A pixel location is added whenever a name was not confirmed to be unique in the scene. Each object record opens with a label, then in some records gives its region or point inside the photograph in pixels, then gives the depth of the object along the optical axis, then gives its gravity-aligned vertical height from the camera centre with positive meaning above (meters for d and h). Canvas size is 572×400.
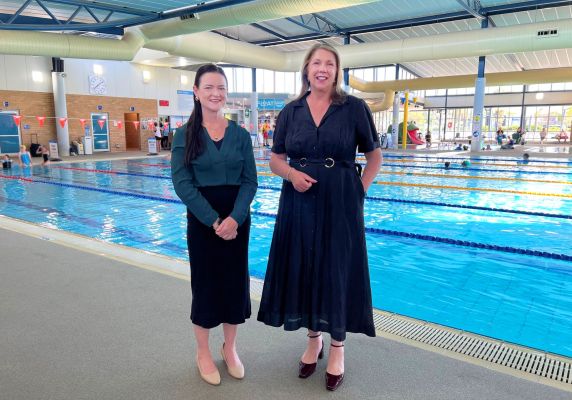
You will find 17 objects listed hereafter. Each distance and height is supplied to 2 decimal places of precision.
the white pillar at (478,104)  18.98 +1.37
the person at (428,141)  26.08 -0.34
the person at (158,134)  20.92 +0.01
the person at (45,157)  14.80 -0.80
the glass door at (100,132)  20.53 +0.09
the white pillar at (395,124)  23.67 +0.61
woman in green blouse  2.06 -0.33
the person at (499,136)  27.12 -0.03
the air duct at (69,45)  11.34 +2.46
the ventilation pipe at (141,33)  10.08 +2.83
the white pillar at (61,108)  18.47 +1.10
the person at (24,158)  14.23 -0.82
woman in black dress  2.07 -0.39
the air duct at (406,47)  13.62 +3.08
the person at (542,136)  30.16 -0.02
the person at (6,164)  13.43 -0.94
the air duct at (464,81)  18.50 +2.62
